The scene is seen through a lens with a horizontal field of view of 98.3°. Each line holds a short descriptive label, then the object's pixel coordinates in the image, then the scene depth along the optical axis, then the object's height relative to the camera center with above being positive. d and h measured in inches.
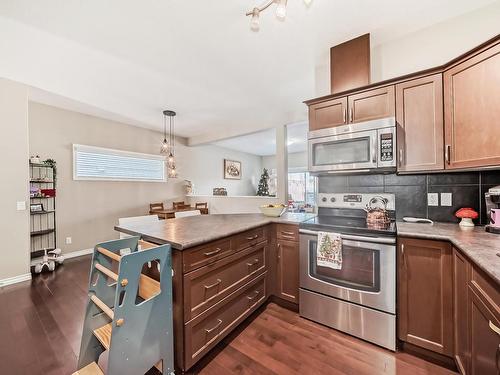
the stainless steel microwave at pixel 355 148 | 72.0 +14.1
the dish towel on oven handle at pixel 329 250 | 71.6 -21.7
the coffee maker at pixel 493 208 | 59.5 -6.7
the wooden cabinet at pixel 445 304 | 41.6 -29.1
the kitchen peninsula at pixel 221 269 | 55.1 -26.5
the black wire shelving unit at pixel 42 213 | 134.4 -15.9
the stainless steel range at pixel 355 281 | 64.7 -31.1
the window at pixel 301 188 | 314.2 -1.9
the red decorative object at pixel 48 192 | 134.6 -2.1
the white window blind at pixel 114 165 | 159.2 +19.4
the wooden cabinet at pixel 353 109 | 76.5 +29.6
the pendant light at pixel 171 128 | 159.2 +55.9
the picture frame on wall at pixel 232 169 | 295.1 +25.2
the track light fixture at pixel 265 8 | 56.4 +48.5
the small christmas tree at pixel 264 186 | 317.7 +1.6
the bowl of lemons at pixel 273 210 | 98.3 -10.5
